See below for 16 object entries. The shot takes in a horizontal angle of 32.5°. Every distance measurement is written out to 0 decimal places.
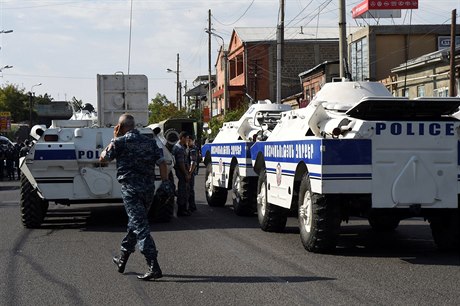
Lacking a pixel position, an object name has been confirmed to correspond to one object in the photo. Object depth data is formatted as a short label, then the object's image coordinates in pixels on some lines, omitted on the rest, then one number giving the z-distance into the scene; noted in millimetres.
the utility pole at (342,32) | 22938
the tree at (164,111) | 88612
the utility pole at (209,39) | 61109
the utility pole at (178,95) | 92462
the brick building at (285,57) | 65812
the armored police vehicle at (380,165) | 9703
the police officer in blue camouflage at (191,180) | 17016
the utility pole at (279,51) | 32969
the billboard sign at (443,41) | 46066
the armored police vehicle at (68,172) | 13438
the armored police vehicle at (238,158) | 15328
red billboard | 43656
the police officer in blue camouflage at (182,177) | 16328
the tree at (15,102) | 92981
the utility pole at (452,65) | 27641
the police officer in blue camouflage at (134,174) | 8828
